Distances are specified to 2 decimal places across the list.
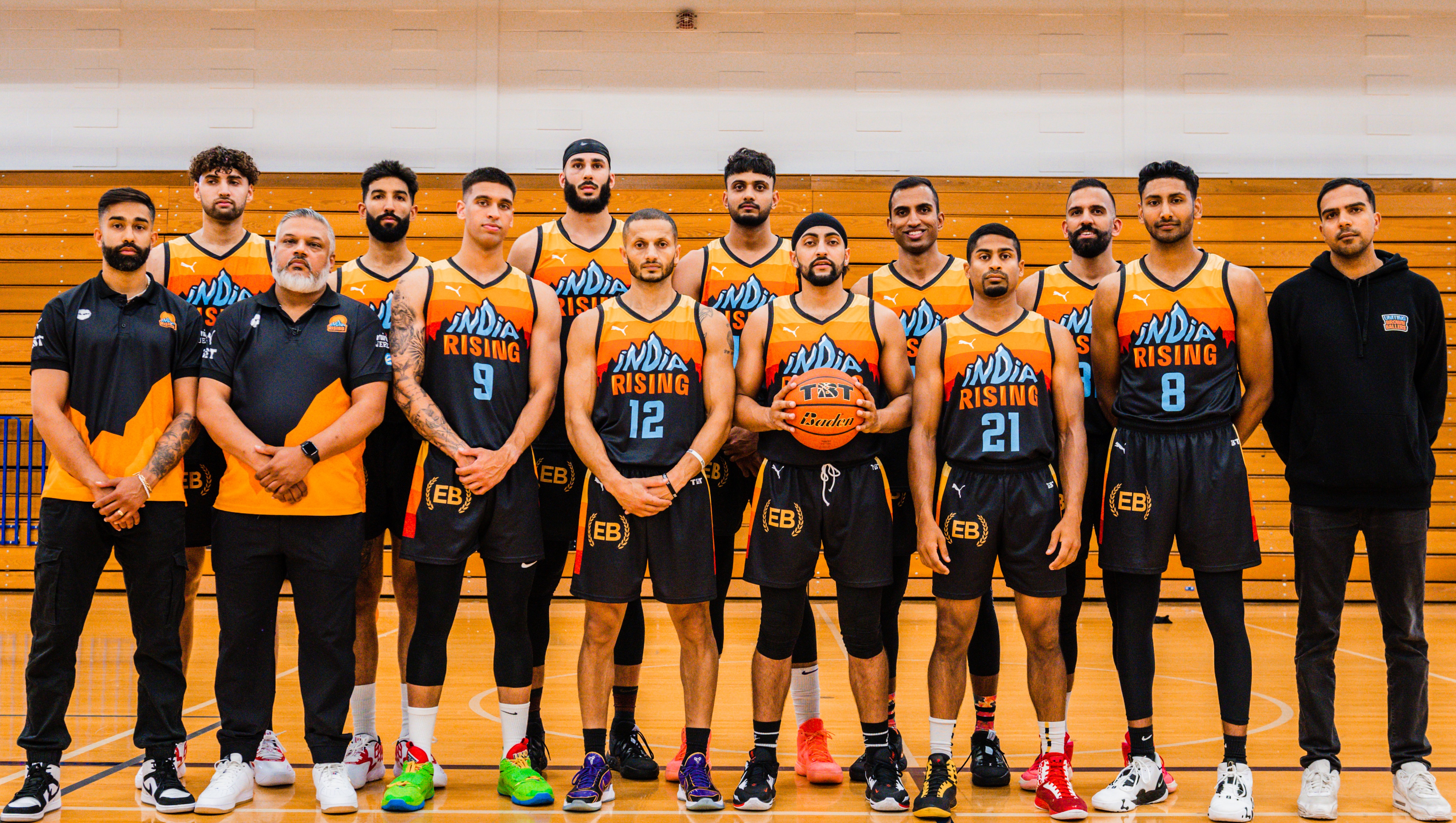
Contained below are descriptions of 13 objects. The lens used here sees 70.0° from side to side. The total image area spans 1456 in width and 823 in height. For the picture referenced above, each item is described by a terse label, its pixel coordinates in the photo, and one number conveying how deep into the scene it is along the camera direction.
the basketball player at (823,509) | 4.03
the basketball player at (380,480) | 4.37
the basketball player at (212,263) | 4.59
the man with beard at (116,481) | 3.81
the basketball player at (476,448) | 4.04
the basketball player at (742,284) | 4.61
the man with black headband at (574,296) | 4.62
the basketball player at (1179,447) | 3.96
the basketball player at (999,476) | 3.98
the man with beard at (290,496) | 3.88
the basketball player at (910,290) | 4.59
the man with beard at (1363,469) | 3.92
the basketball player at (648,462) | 4.02
